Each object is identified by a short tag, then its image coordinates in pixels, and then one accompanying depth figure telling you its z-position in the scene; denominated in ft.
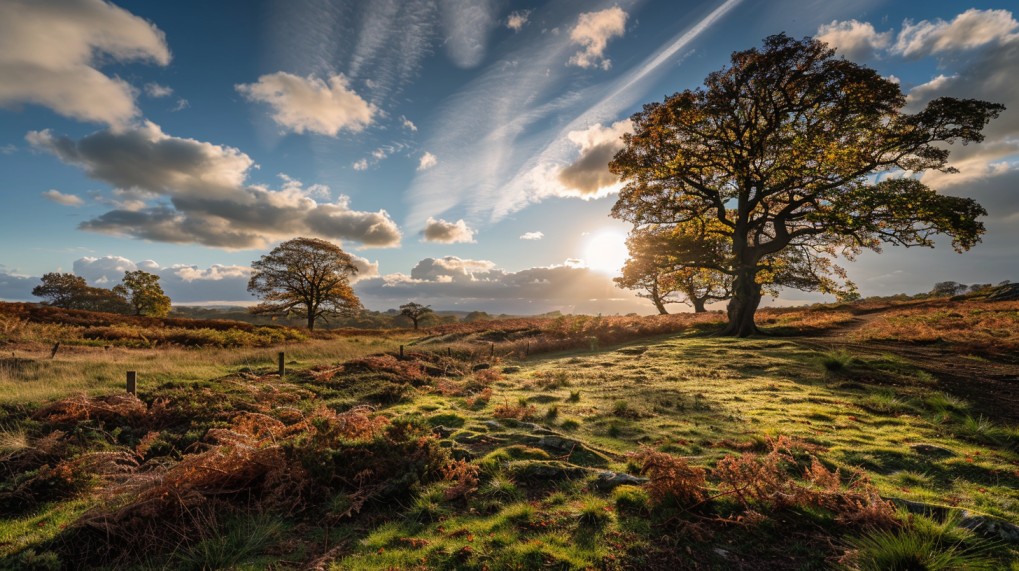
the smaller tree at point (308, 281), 148.66
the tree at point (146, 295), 192.03
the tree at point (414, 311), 217.77
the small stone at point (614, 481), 20.59
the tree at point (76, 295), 190.08
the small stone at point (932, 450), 24.17
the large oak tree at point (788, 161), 64.85
